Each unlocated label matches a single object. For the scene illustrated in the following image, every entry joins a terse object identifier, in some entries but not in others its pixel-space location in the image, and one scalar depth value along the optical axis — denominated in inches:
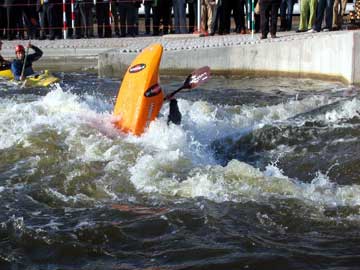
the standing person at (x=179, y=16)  662.5
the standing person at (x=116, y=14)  687.7
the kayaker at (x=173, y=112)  293.1
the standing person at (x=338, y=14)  588.6
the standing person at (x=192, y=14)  693.7
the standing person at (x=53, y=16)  684.1
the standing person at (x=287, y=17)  654.5
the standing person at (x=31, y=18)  692.7
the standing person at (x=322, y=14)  560.4
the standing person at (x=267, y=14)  536.1
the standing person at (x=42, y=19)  686.5
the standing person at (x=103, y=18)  688.4
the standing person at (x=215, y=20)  647.1
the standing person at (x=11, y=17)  692.7
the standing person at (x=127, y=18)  681.6
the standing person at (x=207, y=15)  649.7
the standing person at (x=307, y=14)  571.9
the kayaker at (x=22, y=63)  509.7
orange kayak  290.4
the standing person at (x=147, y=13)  689.6
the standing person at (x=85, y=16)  689.0
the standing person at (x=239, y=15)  647.8
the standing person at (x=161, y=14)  685.3
